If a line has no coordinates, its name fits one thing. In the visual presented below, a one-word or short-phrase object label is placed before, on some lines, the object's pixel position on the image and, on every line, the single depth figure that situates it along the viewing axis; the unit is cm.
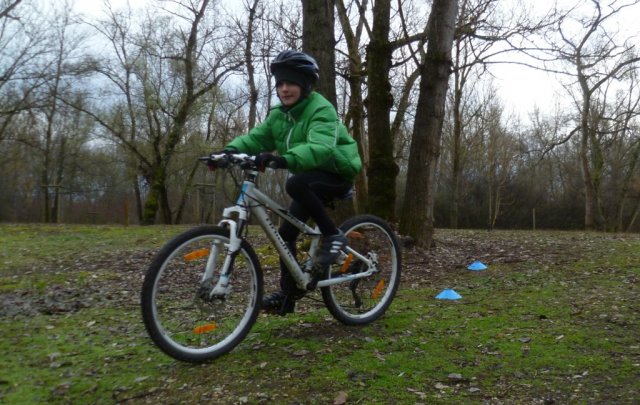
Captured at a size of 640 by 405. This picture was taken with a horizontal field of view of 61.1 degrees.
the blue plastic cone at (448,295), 561
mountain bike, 328
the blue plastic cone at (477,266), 743
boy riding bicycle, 368
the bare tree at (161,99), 2941
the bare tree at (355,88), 1564
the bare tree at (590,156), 2914
